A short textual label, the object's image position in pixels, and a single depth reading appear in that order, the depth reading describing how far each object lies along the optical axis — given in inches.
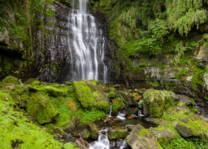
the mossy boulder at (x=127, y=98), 310.0
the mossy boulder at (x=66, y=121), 175.0
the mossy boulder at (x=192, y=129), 144.3
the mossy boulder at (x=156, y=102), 250.4
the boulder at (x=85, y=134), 163.8
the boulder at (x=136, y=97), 327.9
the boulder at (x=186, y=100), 280.4
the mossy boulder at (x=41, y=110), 153.9
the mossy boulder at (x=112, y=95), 300.9
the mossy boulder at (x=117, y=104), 269.1
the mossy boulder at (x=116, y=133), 169.9
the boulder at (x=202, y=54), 298.5
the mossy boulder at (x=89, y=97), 235.0
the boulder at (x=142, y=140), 130.7
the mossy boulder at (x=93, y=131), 167.0
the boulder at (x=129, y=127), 191.3
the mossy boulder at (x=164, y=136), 151.8
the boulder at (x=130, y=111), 269.9
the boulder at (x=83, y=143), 149.0
